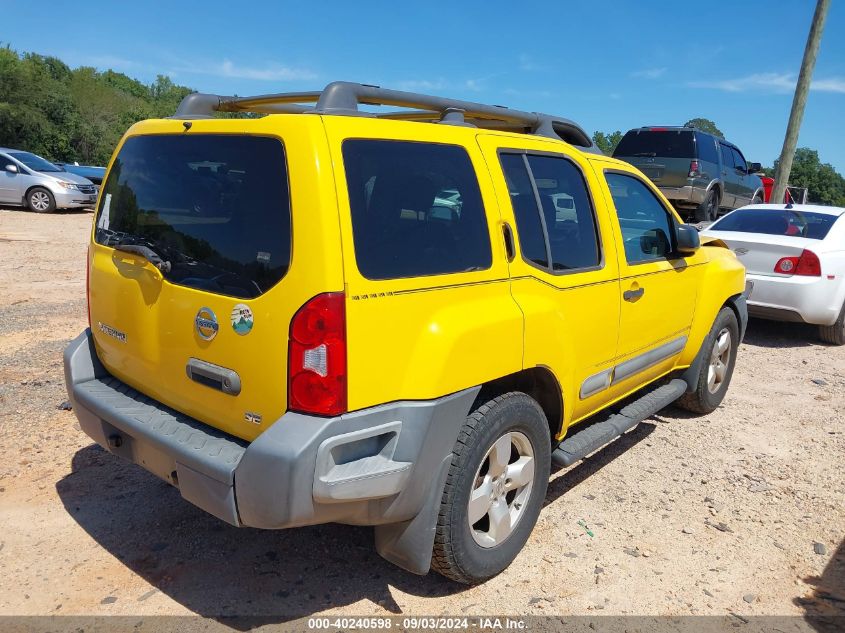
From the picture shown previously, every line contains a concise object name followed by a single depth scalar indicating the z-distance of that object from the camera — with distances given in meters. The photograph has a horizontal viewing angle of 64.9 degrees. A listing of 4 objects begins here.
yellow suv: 2.34
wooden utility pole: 12.56
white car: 7.31
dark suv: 13.59
